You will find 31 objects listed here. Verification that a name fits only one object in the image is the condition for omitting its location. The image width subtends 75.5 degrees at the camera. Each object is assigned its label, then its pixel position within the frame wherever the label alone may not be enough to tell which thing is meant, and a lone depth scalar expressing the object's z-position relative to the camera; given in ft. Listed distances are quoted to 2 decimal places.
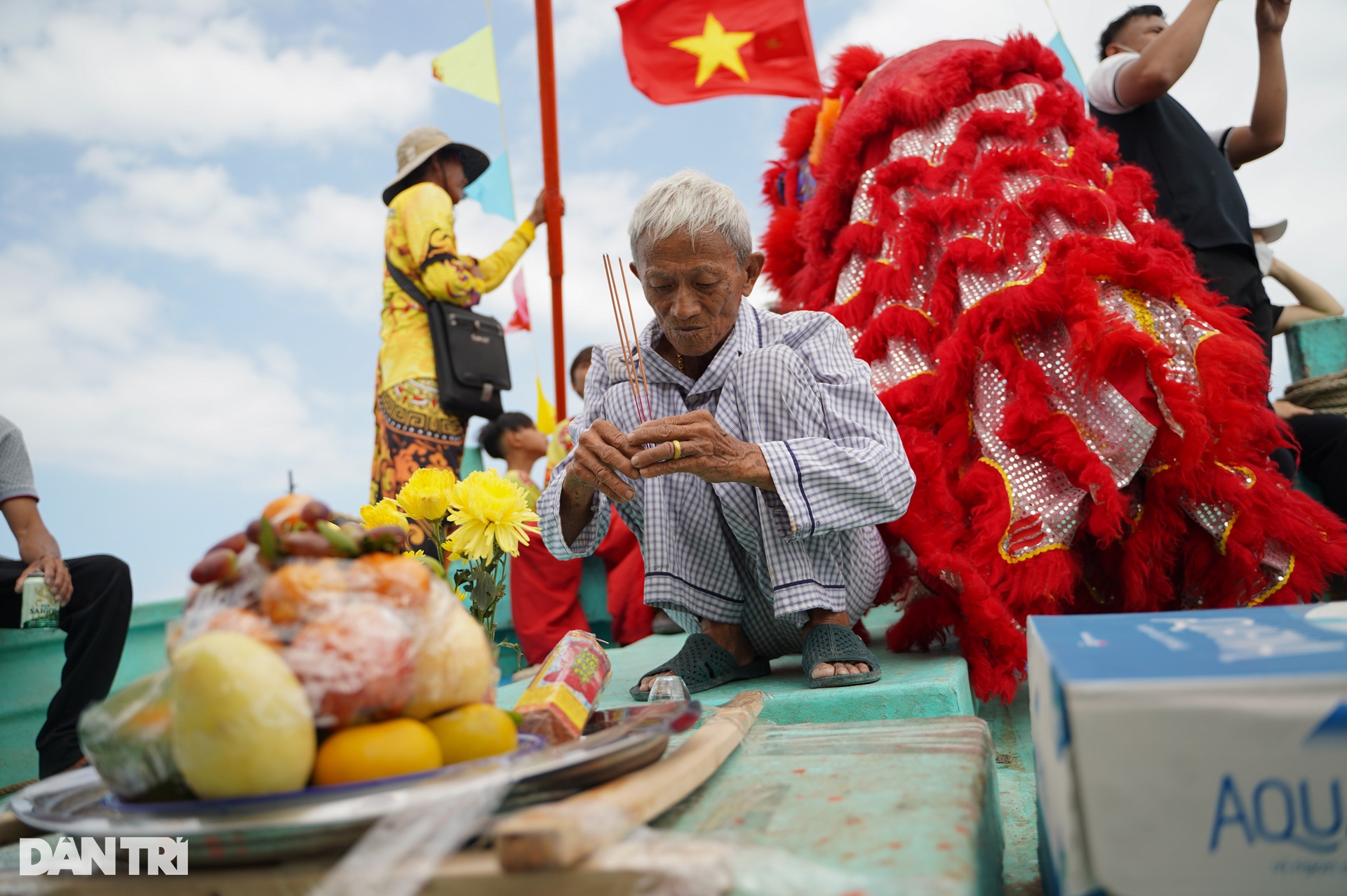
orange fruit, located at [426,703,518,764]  2.06
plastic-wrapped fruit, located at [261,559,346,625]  1.91
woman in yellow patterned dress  8.62
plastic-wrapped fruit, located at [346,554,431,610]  2.00
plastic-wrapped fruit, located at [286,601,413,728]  1.83
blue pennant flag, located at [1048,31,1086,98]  9.87
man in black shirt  6.41
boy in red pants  9.75
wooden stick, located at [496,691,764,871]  1.61
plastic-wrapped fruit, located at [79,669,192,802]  1.84
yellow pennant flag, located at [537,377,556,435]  14.28
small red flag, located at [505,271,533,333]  15.24
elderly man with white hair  4.15
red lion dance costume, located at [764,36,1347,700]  4.89
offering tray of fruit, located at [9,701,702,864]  1.68
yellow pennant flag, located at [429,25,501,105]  11.89
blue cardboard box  1.64
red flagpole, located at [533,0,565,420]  9.25
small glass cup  3.76
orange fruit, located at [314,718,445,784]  1.83
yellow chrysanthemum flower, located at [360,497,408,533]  4.15
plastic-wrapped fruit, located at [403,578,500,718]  2.01
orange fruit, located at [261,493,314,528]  2.15
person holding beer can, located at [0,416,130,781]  6.66
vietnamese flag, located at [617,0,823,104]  9.11
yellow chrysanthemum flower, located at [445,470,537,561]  3.76
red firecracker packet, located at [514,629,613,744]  2.63
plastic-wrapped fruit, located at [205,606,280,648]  1.87
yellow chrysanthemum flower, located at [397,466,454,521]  3.92
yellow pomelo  1.72
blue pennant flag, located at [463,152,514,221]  12.70
